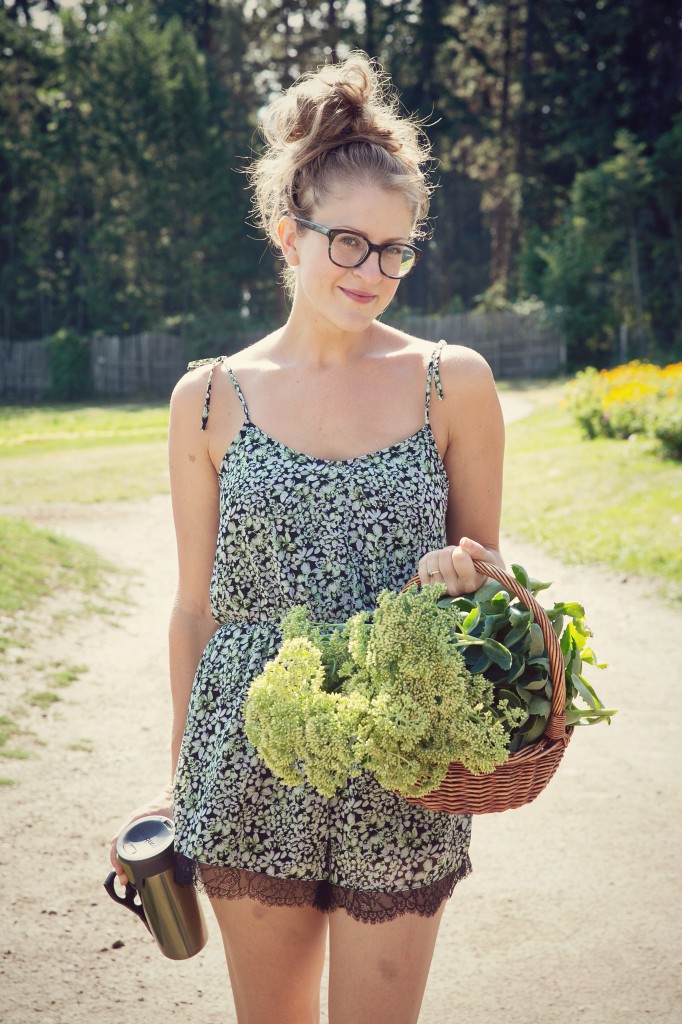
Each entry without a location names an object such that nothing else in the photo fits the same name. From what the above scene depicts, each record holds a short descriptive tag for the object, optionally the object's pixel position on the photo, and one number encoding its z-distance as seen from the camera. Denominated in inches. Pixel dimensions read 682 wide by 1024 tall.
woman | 78.0
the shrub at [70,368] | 1350.9
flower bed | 448.5
